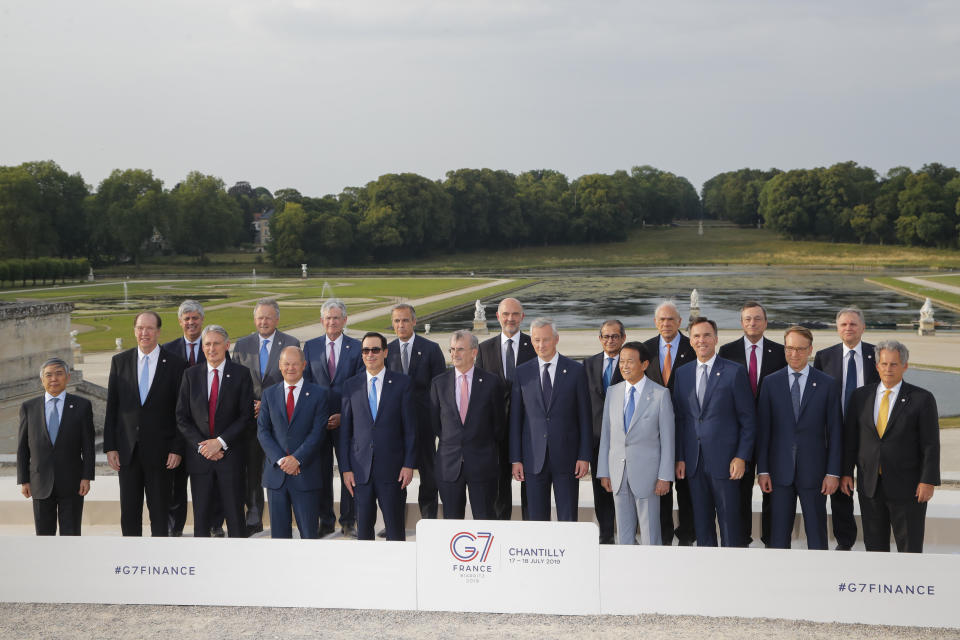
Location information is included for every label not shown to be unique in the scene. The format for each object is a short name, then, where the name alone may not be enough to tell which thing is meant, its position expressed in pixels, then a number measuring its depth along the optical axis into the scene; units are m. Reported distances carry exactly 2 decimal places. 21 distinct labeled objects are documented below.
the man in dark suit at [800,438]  5.52
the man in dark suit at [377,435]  5.78
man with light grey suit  5.46
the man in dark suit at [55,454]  5.92
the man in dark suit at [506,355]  6.46
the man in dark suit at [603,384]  5.91
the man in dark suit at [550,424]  5.73
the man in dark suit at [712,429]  5.50
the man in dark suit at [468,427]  5.74
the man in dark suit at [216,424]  5.94
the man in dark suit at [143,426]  6.12
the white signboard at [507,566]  4.87
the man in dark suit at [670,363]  6.23
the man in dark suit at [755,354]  6.16
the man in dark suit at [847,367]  6.03
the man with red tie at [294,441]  5.81
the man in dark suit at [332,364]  6.47
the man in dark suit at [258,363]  6.66
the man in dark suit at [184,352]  6.51
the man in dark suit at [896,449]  5.32
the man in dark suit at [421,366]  6.61
